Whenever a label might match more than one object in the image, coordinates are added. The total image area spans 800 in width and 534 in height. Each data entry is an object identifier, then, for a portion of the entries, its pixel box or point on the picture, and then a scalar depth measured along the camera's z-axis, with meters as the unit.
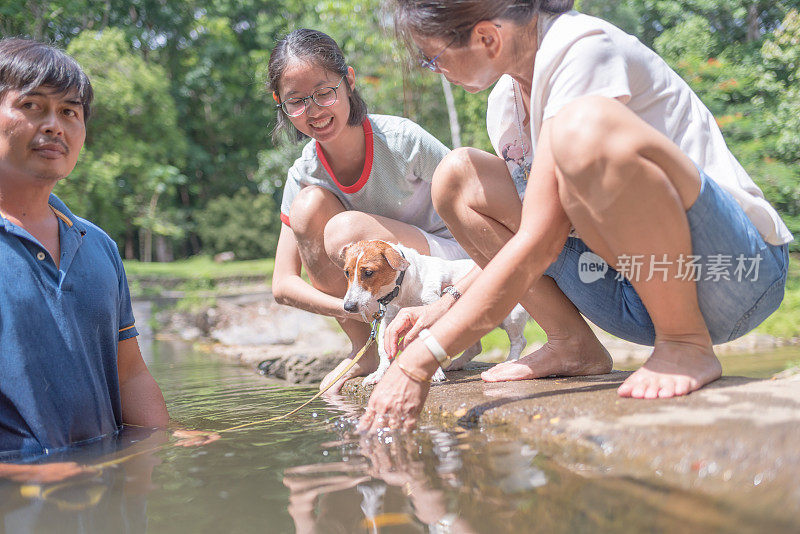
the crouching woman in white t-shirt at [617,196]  1.73
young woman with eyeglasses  3.13
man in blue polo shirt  2.05
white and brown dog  3.16
